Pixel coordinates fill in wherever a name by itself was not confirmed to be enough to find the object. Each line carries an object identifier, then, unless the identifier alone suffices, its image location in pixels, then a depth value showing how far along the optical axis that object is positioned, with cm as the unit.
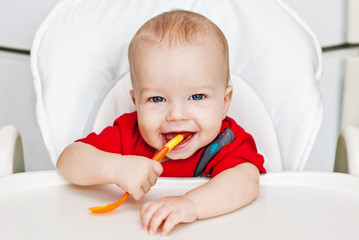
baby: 87
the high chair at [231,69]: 105
